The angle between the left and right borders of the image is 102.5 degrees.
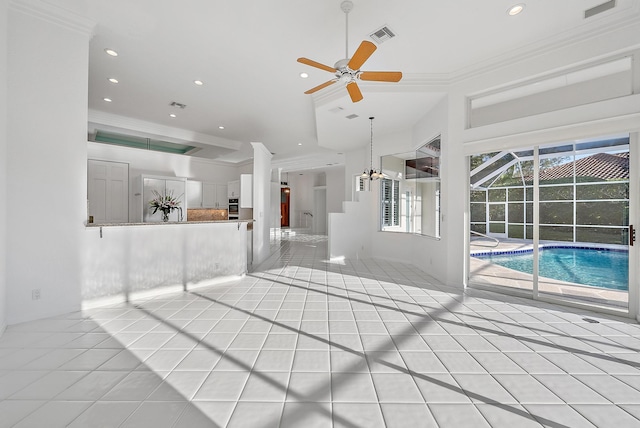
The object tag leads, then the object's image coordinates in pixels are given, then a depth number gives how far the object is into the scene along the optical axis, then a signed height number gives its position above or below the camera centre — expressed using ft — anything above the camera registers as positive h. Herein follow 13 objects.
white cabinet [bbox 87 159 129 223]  19.89 +1.79
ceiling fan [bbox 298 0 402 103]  8.50 +5.12
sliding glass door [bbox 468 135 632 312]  10.64 +0.01
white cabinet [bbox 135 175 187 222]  21.66 +1.87
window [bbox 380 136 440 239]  16.67 +1.71
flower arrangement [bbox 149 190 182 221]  21.84 +1.21
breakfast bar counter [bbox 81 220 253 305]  10.64 -2.12
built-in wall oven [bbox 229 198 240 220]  27.84 +0.57
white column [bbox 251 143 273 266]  19.93 +0.90
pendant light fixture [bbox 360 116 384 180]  19.61 +2.97
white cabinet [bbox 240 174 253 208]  21.15 +1.92
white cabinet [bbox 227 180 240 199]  27.78 +2.59
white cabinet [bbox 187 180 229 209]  25.81 +1.91
